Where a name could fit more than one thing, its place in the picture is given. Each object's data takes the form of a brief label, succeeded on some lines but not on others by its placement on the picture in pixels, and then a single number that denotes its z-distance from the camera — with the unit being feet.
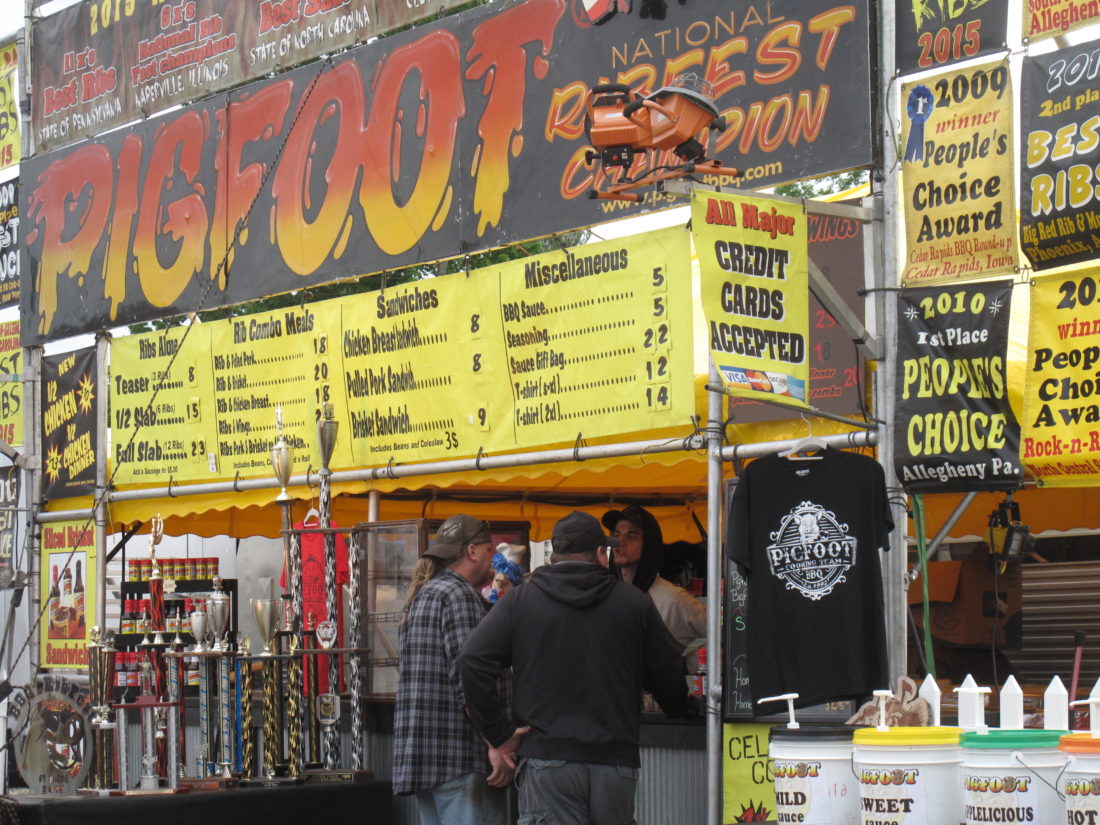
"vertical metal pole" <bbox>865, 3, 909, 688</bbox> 42.75
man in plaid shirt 43.52
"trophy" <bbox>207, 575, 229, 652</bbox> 54.64
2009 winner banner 43.01
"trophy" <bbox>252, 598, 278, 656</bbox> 53.83
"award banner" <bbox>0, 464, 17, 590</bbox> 82.07
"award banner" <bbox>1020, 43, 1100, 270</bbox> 41.09
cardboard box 62.59
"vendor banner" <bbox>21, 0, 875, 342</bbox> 49.32
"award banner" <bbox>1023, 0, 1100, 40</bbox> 41.81
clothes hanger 42.11
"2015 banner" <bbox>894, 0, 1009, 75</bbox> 43.52
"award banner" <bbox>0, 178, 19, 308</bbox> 84.99
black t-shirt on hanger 40.91
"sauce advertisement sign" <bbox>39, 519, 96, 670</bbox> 76.48
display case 57.21
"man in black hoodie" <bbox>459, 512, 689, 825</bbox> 39.40
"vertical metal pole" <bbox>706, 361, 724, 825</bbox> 46.01
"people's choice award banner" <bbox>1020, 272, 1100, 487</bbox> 40.57
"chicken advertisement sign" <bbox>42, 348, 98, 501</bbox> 77.20
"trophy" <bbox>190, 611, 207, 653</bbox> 55.06
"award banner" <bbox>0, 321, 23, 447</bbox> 84.02
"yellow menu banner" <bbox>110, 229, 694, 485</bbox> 51.49
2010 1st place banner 42.04
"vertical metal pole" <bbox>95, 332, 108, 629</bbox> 75.15
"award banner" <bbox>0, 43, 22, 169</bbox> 85.51
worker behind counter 55.21
